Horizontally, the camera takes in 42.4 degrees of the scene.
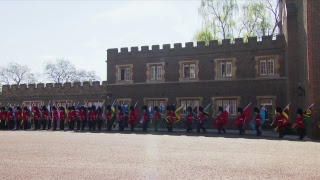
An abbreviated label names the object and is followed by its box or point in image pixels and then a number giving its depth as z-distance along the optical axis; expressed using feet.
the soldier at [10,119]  88.02
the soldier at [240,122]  67.51
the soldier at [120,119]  79.61
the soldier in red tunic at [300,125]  57.36
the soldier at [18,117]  88.12
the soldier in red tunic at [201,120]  71.98
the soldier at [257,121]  65.46
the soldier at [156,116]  77.15
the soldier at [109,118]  80.74
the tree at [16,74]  191.83
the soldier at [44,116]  86.52
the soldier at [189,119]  73.67
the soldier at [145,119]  77.30
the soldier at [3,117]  88.63
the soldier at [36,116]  86.79
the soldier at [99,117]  81.92
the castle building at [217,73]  78.07
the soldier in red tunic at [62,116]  84.94
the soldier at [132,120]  77.93
